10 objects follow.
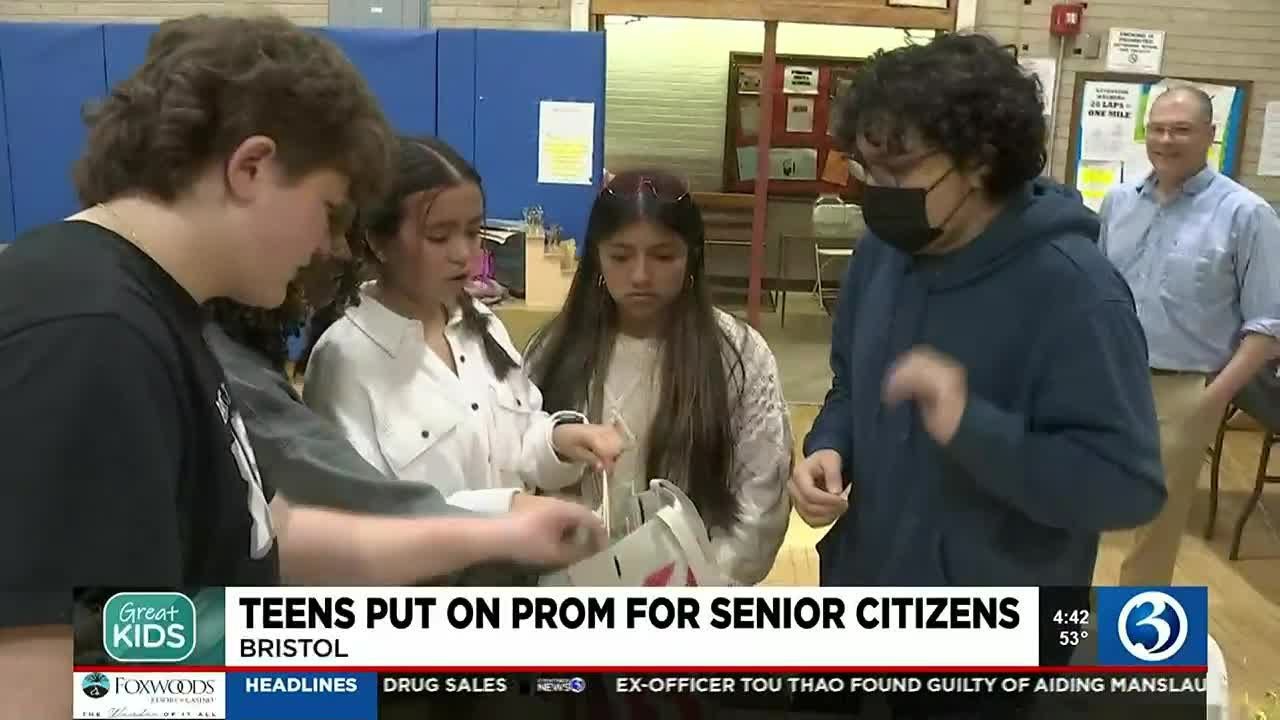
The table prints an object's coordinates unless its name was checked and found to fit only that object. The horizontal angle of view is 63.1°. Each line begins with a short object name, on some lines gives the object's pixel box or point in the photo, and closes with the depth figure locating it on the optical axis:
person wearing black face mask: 1.11
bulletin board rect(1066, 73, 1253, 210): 4.85
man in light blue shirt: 2.92
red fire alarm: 4.76
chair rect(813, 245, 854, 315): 6.73
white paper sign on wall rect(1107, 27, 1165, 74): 4.81
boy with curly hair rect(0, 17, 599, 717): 0.69
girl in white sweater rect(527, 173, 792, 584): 1.64
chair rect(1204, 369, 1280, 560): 3.36
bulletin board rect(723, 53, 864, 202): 6.38
